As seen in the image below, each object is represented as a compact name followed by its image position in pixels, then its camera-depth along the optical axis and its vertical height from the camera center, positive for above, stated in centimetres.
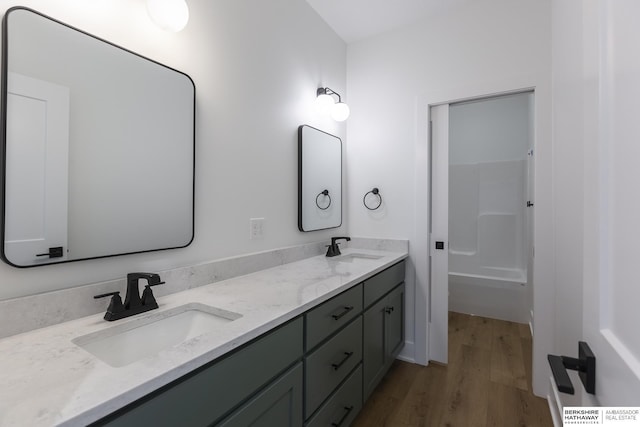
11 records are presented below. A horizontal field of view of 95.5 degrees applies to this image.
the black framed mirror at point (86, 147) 85 +23
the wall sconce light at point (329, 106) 217 +83
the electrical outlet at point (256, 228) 164 -8
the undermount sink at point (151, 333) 87 -40
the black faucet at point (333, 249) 214 -26
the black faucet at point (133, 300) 96 -31
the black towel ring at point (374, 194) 242 +14
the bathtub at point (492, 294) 295 -83
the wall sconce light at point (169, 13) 111 +77
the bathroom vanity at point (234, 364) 59 -38
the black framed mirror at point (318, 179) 201 +26
